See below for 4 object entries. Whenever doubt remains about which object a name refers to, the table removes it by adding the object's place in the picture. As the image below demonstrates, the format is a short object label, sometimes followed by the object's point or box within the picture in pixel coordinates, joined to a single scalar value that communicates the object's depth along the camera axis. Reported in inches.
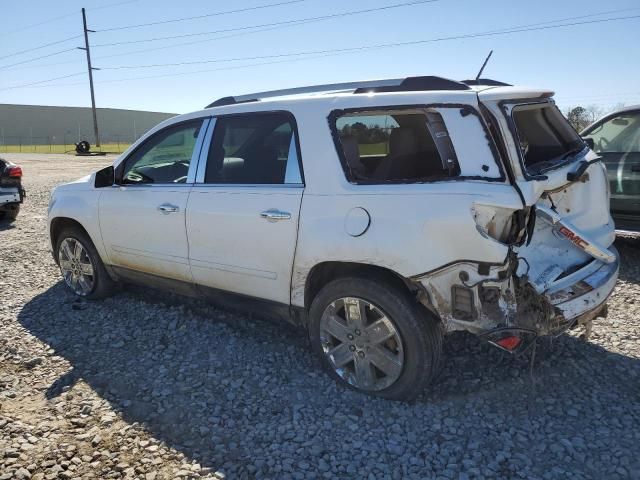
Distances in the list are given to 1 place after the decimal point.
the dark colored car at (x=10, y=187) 354.0
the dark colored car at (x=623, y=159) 227.8
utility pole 1768.7
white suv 109.0
